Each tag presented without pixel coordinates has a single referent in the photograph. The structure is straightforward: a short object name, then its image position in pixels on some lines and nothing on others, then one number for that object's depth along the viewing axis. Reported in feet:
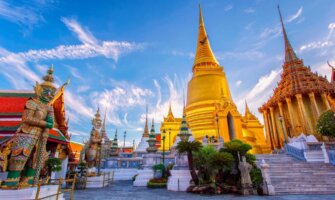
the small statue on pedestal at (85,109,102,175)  44.27
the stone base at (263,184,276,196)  27.30
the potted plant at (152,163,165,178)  45.67
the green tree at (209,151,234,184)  29.91
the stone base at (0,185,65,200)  14.84
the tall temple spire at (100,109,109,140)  105.54
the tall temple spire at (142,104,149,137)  95.19
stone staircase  28.55
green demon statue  16.16
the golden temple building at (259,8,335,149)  68.54
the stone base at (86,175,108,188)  40.55
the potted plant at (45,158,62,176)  31.12
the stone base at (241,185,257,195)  28.04
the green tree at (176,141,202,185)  32.04
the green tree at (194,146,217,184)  31.74
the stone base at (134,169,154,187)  43.75
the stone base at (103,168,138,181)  63.41
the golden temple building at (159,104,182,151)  88.36
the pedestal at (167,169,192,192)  34.12
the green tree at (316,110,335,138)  43.57
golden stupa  70.59
